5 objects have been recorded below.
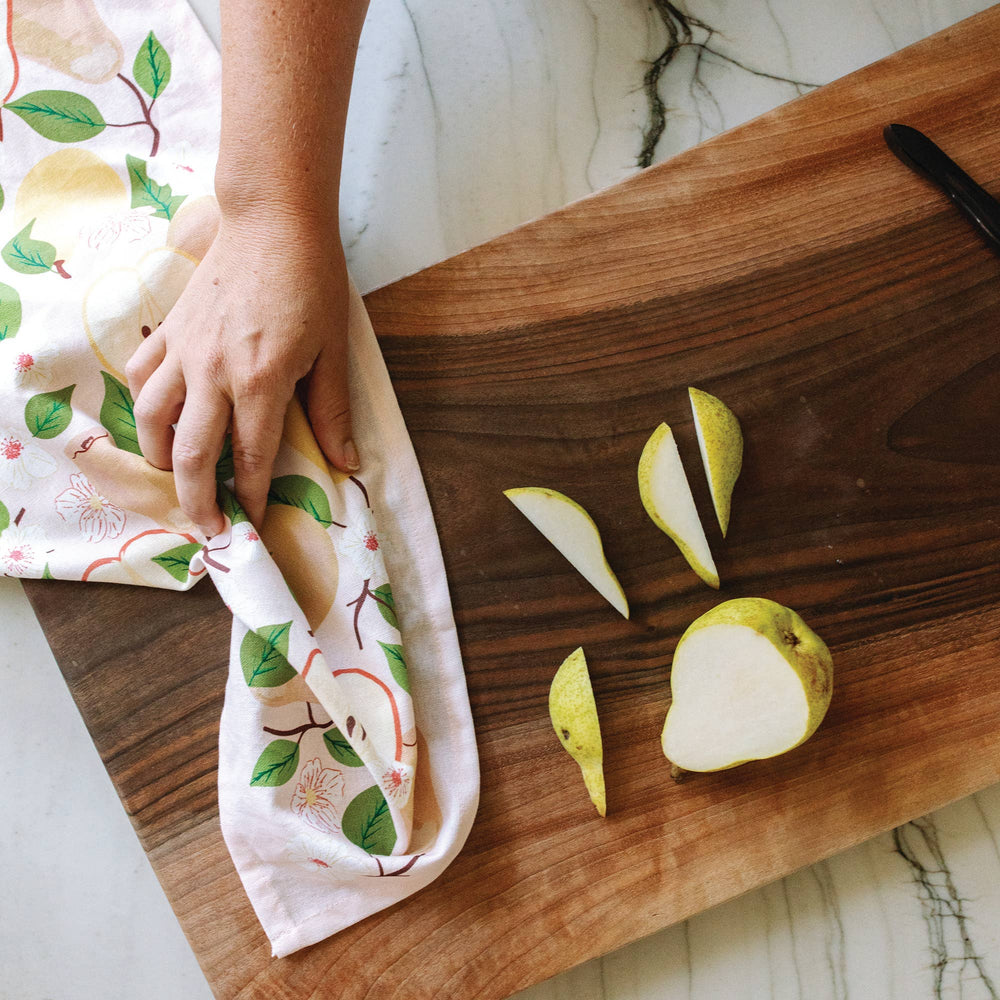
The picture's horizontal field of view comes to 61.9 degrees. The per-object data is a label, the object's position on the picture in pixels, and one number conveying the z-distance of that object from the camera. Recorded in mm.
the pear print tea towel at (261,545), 768
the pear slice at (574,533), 808
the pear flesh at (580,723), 773
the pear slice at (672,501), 812
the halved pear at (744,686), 735
